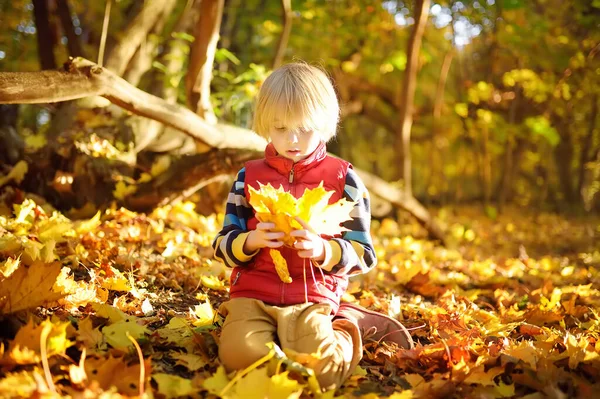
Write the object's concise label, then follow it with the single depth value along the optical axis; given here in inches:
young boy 66.6
